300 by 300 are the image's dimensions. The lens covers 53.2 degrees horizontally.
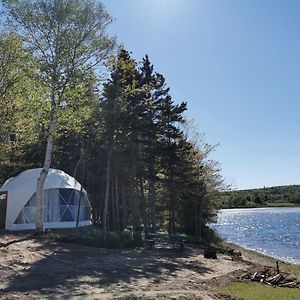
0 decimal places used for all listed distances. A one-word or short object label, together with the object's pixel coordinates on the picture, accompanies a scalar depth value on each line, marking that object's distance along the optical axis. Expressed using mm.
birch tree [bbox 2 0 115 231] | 14722
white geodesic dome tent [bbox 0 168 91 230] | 18595
